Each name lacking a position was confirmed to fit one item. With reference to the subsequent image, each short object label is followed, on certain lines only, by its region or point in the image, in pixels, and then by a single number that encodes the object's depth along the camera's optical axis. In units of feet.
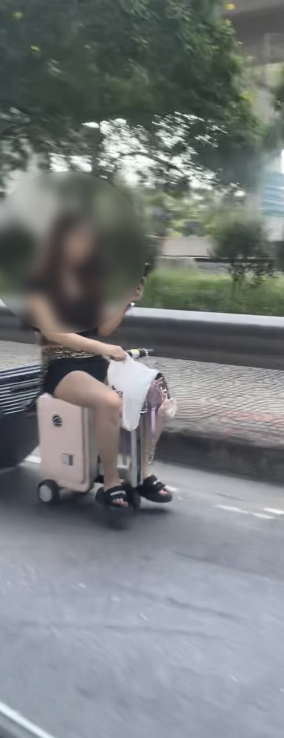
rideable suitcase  12.37
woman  10.42
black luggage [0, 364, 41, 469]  14.16
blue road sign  23.28
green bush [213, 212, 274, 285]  20.54
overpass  24.61
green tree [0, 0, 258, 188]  22.82
